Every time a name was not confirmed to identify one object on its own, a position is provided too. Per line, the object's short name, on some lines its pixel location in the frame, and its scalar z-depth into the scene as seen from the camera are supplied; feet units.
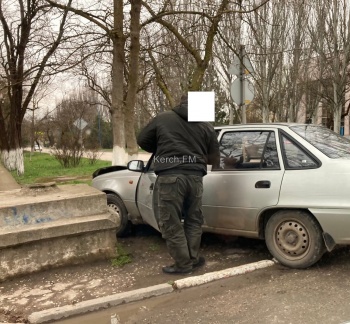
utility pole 24.40
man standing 12.69
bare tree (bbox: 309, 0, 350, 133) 68.64
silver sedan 12.00
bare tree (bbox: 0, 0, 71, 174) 37.88
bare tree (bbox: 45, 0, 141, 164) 27.56
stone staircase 12.99
